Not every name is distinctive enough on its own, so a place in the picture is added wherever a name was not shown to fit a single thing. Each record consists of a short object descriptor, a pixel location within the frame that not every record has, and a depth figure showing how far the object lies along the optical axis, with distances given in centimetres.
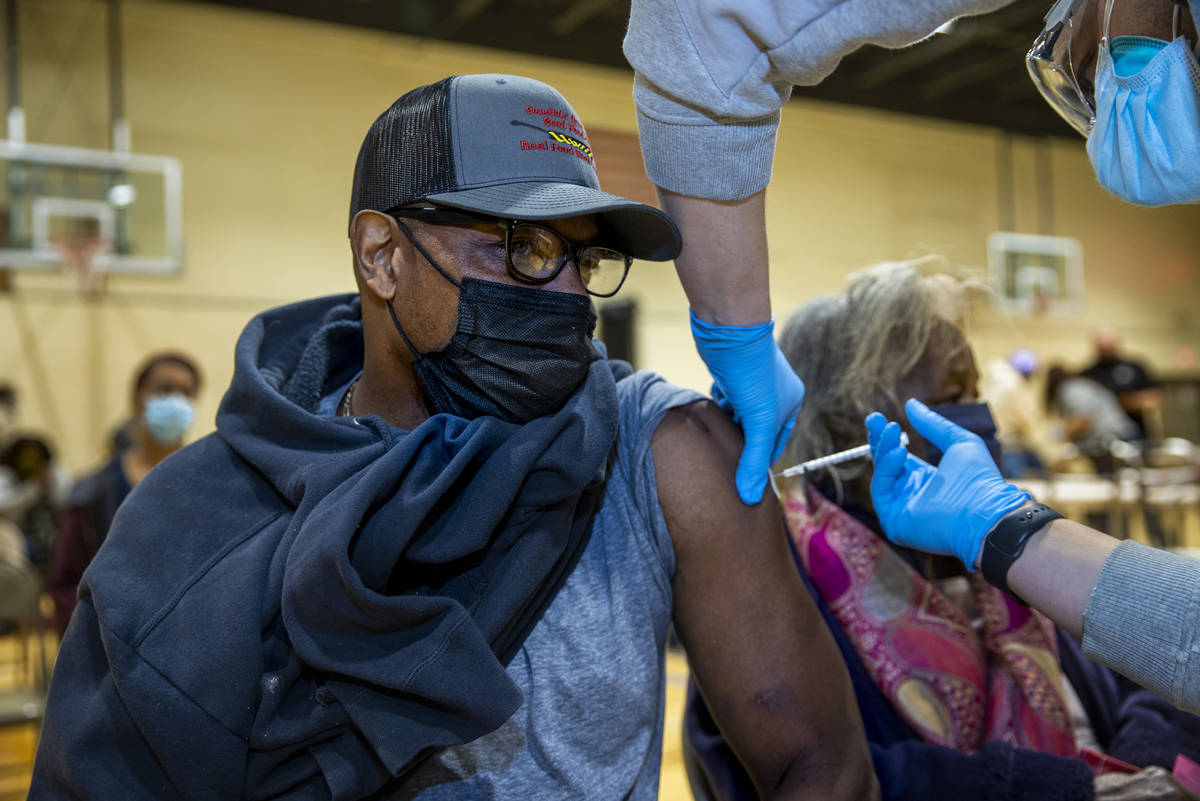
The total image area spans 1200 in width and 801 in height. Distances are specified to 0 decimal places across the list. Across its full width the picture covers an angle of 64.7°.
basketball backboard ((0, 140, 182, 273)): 595
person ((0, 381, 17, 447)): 652
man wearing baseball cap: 94
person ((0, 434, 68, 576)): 600
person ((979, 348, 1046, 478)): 552
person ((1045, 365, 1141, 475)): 634
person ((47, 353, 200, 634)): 315
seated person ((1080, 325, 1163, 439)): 695
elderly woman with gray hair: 121
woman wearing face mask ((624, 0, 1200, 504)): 75
